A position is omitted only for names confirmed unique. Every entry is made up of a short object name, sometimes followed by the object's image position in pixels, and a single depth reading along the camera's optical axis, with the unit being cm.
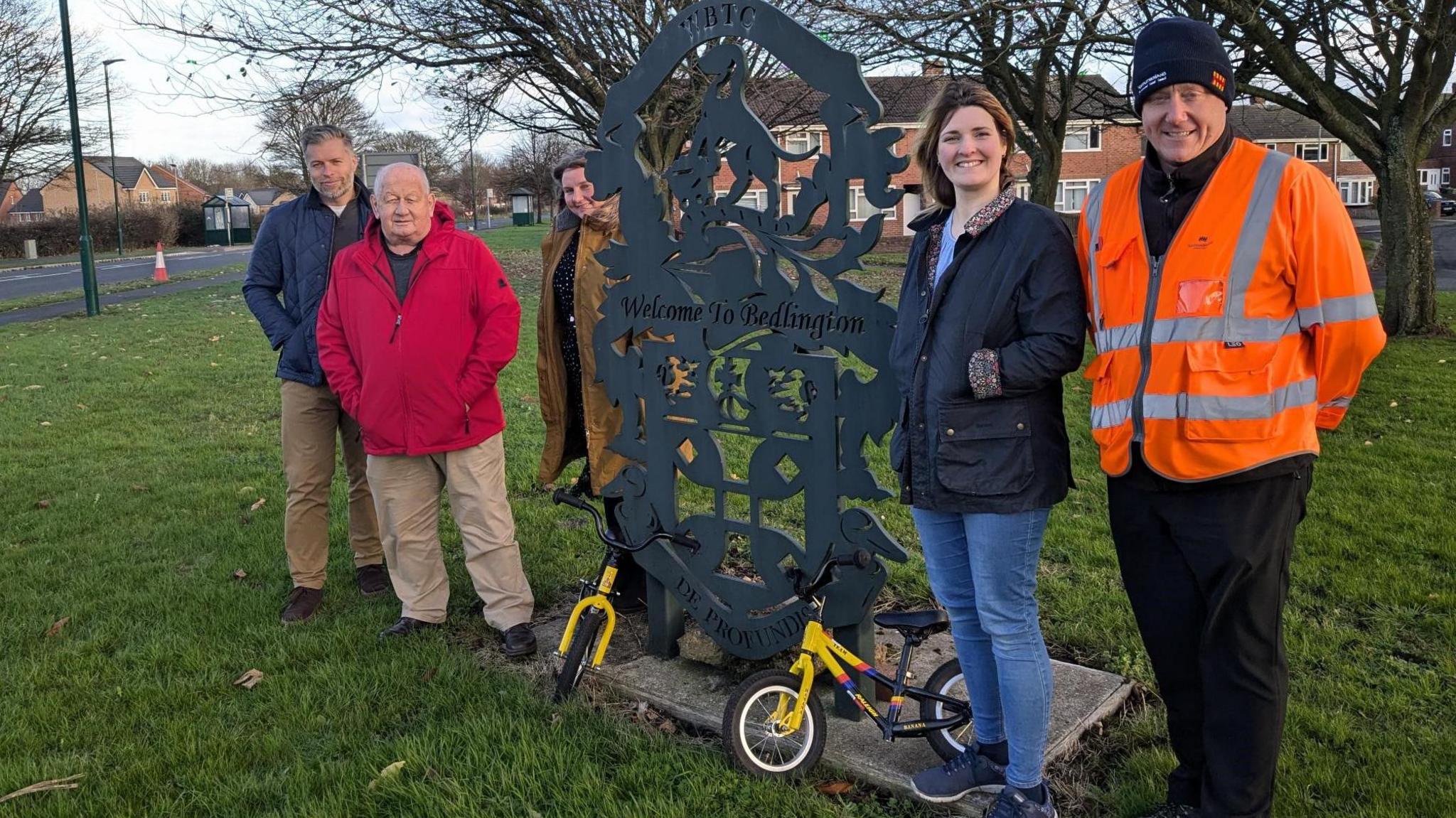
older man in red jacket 396
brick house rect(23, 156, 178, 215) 7467
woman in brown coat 405
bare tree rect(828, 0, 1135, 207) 1047
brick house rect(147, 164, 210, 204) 8975
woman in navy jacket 257
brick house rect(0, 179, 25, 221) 7019
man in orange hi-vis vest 228
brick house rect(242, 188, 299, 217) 7575
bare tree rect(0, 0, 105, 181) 3108
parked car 5169
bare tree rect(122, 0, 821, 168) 1316
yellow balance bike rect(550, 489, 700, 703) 360
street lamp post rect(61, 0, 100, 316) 1588
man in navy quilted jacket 445
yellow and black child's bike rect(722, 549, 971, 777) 309
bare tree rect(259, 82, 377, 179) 1377
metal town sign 318
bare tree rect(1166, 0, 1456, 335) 1109
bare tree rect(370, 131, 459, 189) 4059
